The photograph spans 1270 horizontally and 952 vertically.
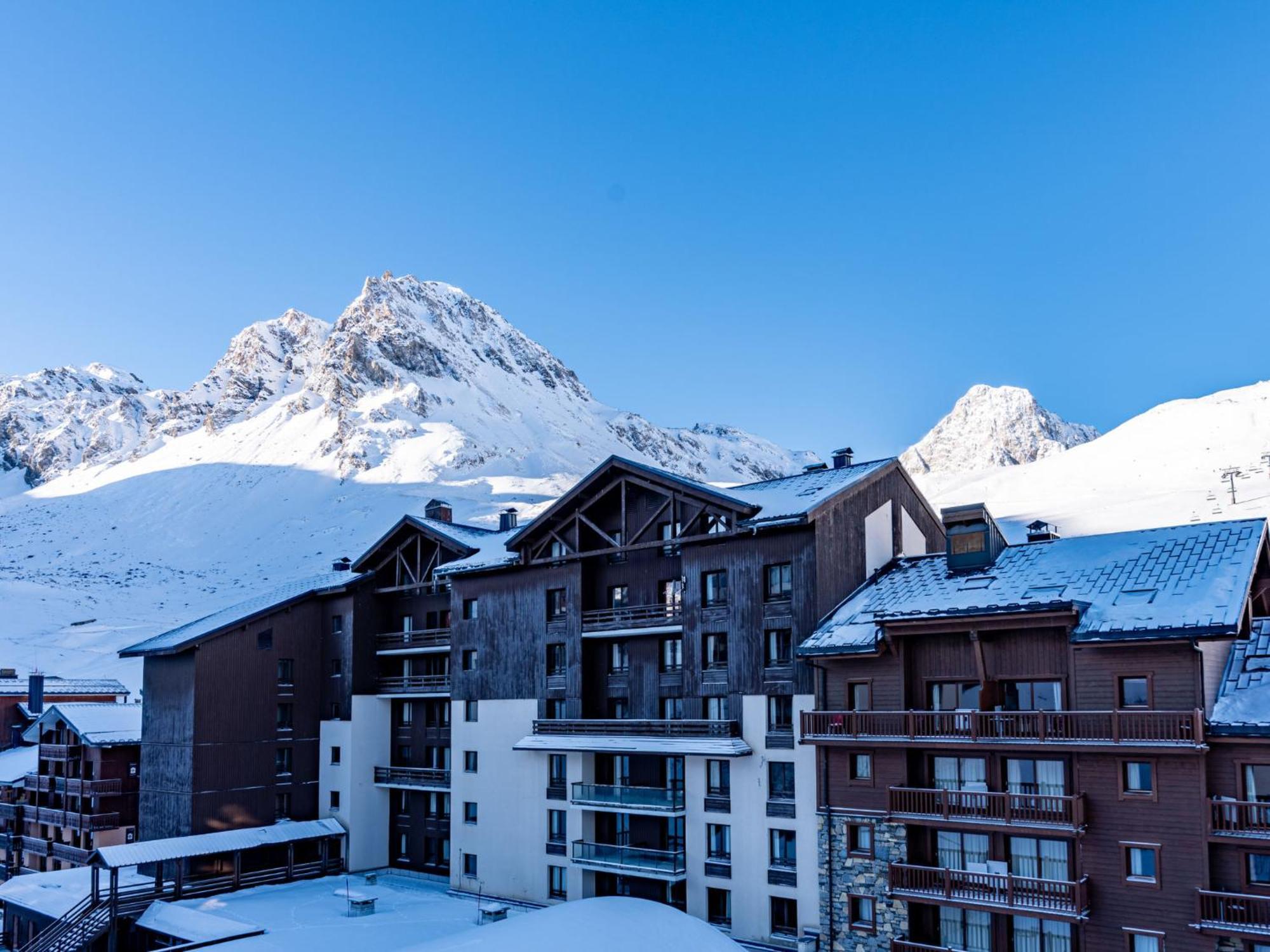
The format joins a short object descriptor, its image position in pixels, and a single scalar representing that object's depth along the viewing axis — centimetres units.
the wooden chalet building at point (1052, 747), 2727
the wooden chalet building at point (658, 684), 3694
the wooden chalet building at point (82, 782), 5353
